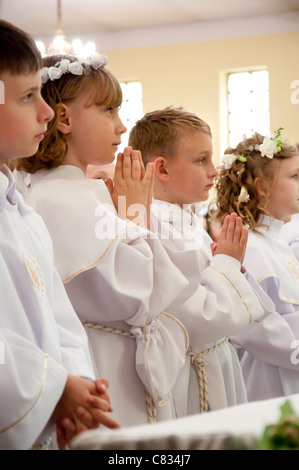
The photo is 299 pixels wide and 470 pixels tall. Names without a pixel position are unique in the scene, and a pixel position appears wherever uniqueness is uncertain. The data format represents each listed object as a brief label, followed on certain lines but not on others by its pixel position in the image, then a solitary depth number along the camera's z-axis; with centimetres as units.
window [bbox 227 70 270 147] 1085
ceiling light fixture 863
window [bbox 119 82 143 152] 1142
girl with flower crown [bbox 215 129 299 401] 310
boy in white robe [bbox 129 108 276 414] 238
